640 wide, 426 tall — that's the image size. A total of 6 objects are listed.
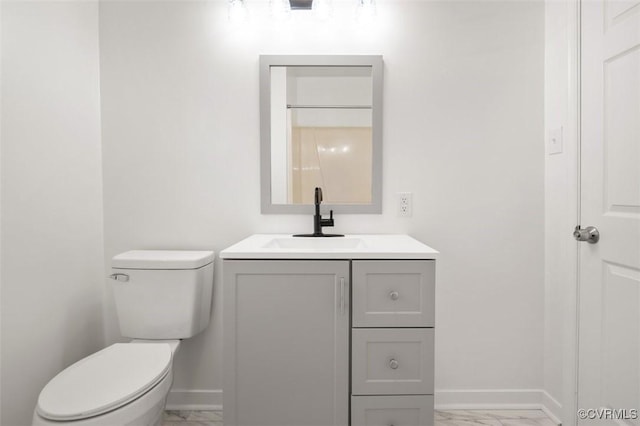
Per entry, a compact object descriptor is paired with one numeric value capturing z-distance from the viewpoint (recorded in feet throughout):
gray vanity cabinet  4.30
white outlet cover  5.97
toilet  3.61
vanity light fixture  5.70
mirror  5.86
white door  4.14
